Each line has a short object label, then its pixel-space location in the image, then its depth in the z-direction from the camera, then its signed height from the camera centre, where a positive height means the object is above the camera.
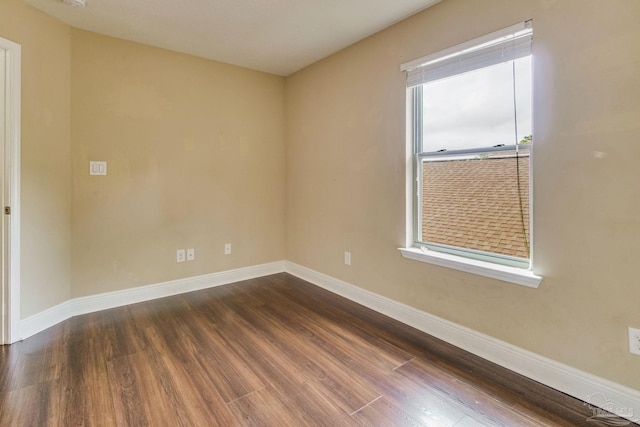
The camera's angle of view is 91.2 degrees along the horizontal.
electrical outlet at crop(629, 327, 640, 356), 1.51 -0.66
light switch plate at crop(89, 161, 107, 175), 2.79 +0.40
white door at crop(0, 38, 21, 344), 2.20 +0.20
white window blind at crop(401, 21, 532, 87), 1.88 +1.04
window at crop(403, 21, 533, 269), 1.95 +0.42
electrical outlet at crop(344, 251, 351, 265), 3.17 -0.49
